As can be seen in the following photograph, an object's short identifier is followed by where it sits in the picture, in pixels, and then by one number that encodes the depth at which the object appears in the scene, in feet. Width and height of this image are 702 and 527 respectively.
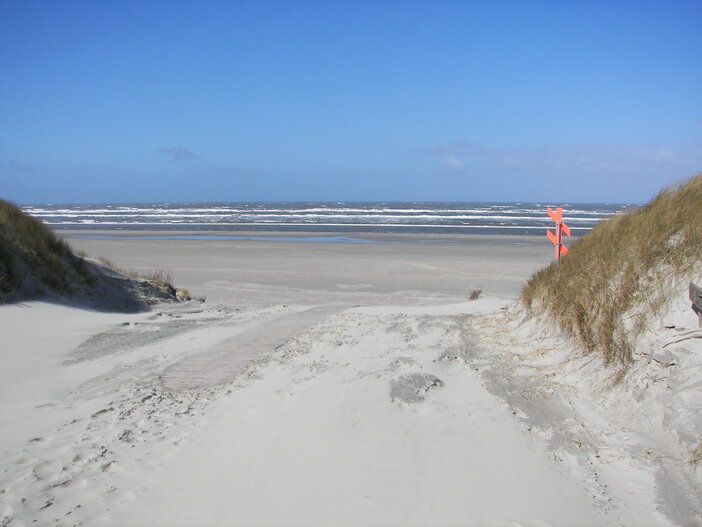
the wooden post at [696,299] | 12.94
